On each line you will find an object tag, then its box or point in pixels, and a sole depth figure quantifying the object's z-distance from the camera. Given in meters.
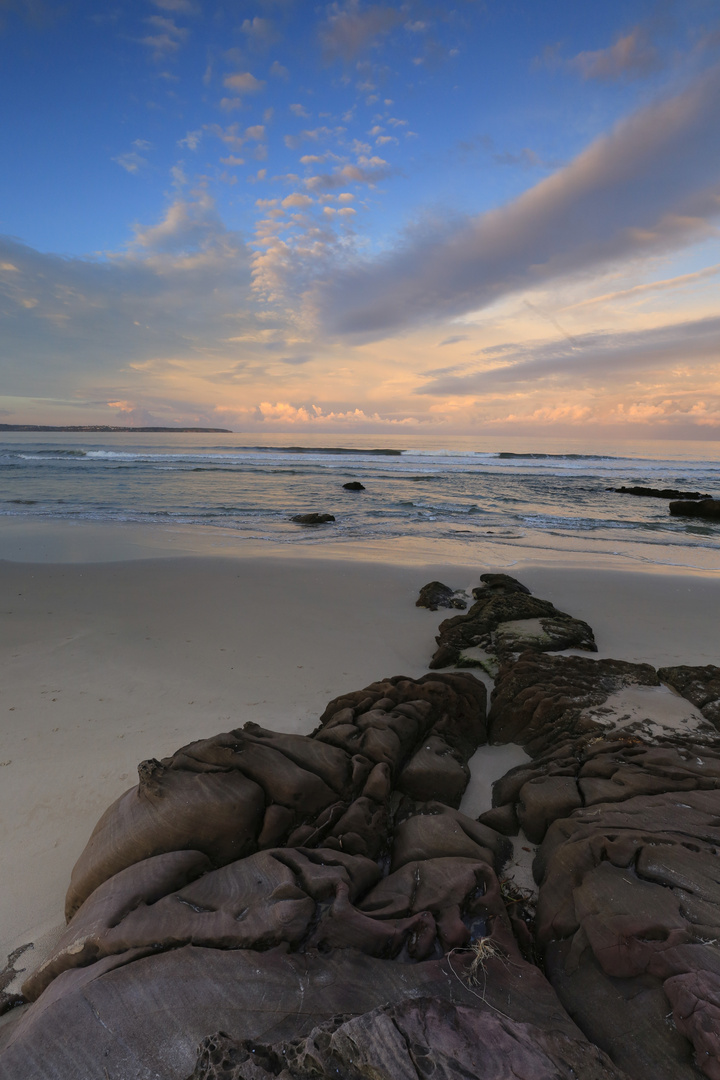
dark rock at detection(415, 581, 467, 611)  7.11
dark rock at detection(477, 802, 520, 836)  2.94
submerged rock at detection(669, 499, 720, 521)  18.75
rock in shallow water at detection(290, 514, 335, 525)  14.89
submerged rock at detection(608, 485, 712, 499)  23.89
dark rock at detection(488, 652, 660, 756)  3.79
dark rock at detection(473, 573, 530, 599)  7.35
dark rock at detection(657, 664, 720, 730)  3.97
